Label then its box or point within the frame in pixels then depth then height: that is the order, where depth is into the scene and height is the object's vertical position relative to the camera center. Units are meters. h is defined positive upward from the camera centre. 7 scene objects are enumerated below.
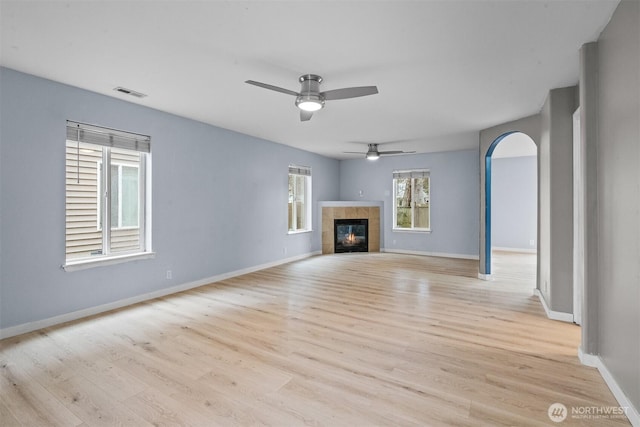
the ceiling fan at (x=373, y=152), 6.76 +1.33
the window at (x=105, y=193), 3.60 +0.27
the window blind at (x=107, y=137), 3.55 +0.95
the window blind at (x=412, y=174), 8.09 +1.08
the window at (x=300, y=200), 7.57 +0.38
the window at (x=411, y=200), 8.20 +0.40
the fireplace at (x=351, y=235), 8.34 -0.52
